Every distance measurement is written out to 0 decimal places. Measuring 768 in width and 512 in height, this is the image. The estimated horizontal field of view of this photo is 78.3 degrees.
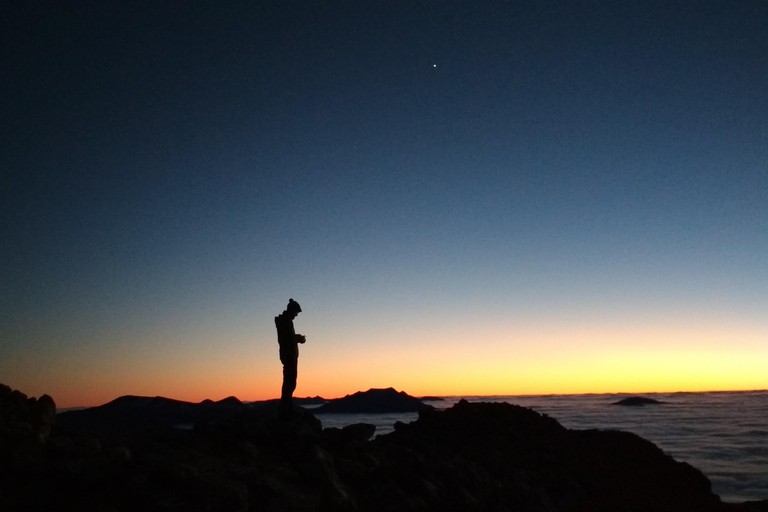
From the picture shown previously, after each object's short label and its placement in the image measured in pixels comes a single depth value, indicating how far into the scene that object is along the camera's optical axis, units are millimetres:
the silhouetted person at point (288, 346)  12766
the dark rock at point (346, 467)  7254
